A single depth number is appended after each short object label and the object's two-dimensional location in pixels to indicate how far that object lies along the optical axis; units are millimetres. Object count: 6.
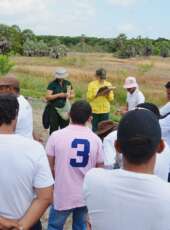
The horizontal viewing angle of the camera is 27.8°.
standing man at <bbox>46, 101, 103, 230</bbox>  2824
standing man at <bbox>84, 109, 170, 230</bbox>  1490
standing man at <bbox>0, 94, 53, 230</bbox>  1976
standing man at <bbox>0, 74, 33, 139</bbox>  2983
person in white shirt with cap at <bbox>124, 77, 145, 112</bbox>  5164
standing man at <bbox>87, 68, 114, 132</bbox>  5880
